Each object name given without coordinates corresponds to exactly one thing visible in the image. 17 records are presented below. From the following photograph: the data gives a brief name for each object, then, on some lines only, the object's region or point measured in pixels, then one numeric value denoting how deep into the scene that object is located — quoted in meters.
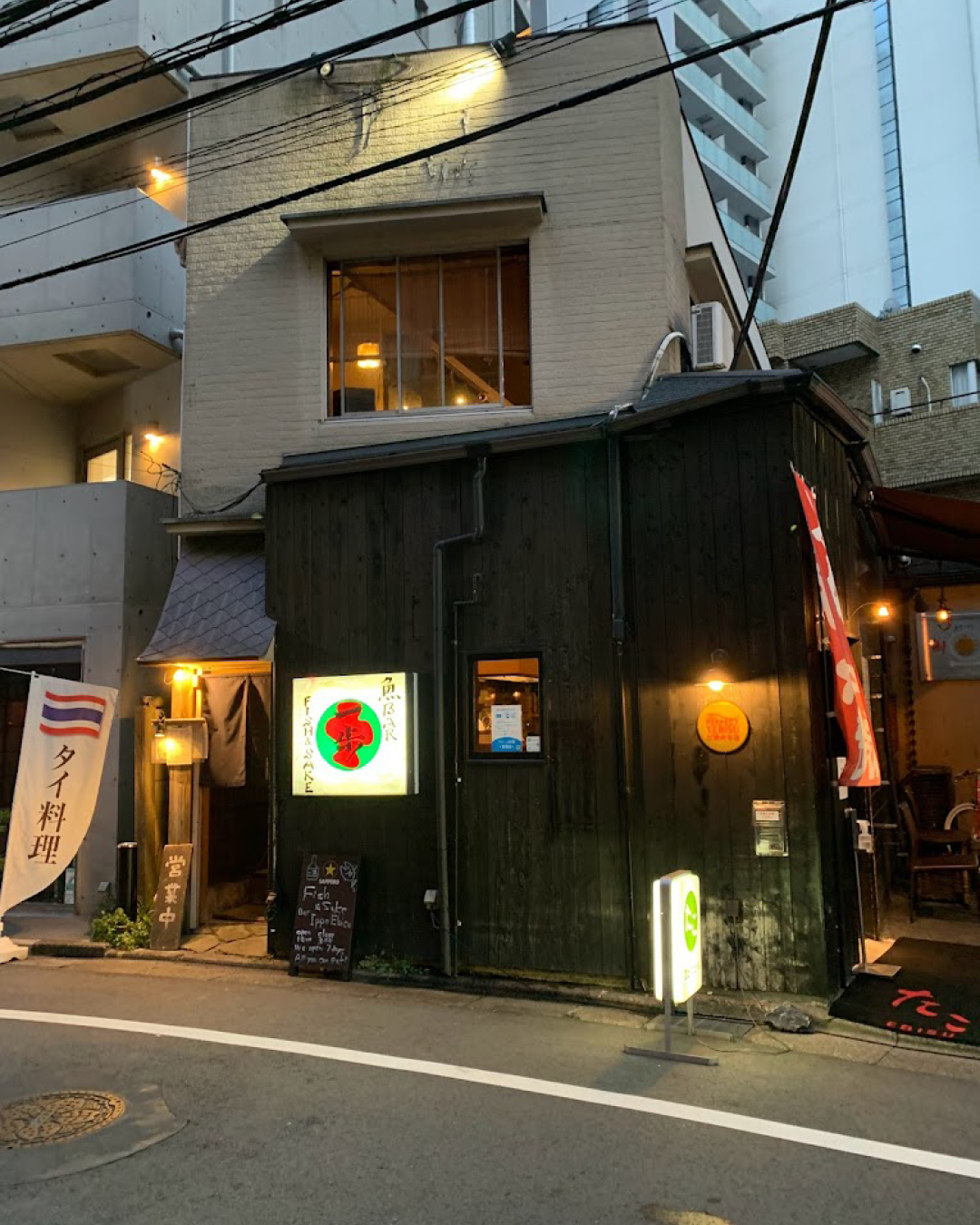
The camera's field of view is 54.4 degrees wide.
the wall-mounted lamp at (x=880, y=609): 10.41
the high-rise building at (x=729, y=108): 41.81
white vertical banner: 9.07
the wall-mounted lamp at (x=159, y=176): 13.61
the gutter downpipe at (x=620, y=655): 8.07
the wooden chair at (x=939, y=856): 10.17
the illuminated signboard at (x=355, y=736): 9.00
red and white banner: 7.52
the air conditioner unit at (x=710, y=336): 11.07
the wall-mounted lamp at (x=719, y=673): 7.89
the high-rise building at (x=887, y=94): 42.00
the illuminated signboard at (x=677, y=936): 6.43
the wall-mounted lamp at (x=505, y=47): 10.84
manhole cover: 5.23
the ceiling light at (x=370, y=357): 11.18
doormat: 6.88
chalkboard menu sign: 8.85
